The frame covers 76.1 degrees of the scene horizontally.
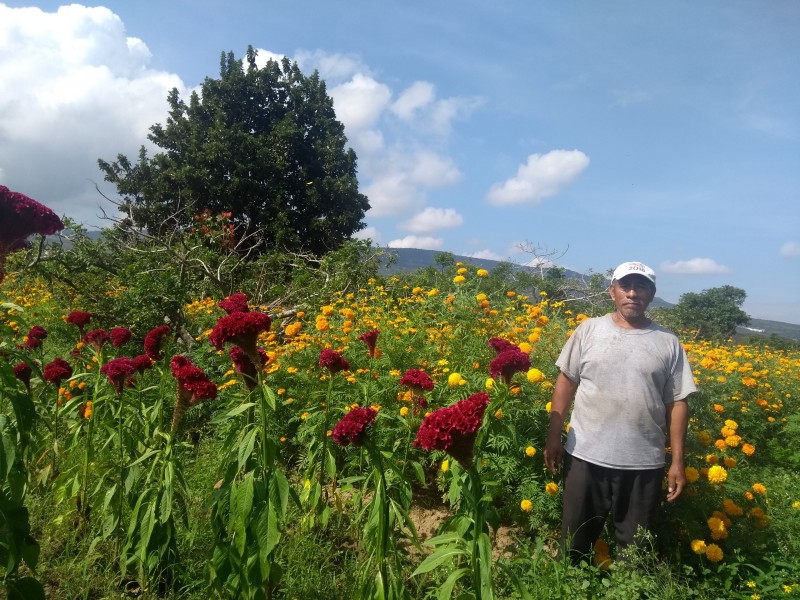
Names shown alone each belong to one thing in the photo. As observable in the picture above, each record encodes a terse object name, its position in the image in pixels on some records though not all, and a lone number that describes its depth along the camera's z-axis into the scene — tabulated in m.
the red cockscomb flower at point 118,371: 2.25
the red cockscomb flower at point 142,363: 2.30
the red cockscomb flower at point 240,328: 1.73
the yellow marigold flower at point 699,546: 2.48
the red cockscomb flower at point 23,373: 2.35
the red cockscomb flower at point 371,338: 2.84
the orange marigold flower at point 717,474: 2.68
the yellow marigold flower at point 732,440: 3.09
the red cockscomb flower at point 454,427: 1.57
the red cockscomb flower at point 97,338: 2.54
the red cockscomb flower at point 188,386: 1.96
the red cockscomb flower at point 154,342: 2.34
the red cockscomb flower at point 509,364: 2.20
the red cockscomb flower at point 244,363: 1.98
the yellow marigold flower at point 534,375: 2.93
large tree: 14.30
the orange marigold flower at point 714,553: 2.49
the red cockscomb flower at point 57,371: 2.44
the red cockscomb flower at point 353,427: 1.75
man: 2.46
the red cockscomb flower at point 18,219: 1.93
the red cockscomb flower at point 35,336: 2.88
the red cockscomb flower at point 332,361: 2.31
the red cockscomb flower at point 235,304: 1.99
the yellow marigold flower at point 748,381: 4.36
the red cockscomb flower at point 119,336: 2.46
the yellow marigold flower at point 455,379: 2.92
